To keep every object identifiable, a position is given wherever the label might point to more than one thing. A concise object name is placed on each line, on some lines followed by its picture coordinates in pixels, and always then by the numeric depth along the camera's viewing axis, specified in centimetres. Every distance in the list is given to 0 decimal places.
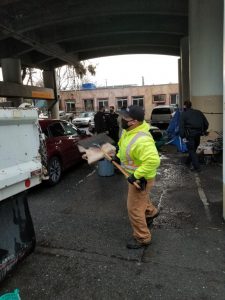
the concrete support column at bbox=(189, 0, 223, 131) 790
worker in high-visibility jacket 266
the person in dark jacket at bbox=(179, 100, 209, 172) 594
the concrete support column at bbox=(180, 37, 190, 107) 1262
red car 549
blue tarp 760
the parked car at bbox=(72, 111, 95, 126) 2052
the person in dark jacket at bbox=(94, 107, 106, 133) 709
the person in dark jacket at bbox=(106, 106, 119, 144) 728
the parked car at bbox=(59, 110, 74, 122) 2527
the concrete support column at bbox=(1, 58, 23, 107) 1316
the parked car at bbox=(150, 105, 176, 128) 1597
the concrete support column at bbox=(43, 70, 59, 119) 1692
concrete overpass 800
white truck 226
